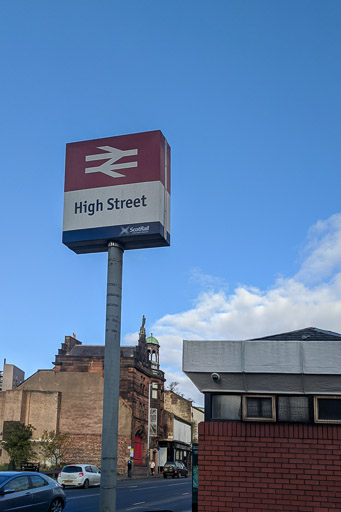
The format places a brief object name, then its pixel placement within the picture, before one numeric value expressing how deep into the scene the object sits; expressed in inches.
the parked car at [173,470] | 2273.3
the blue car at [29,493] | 540.8
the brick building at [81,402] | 2452.0
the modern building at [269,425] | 367.6
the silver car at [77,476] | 1318.9
